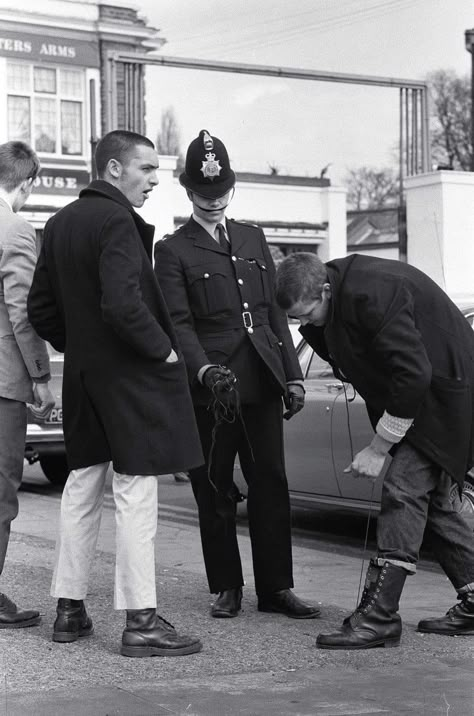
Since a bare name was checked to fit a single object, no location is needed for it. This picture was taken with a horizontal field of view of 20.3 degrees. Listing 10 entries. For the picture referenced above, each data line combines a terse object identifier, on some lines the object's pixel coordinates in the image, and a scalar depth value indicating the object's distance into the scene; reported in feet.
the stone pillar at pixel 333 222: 101.45
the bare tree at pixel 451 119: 167.63
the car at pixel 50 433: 38.17
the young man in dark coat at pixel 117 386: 17.30
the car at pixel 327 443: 27.04
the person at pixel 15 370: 18.83
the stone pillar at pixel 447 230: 59.41
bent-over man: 17.60
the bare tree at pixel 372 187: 164.25
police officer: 20.24
